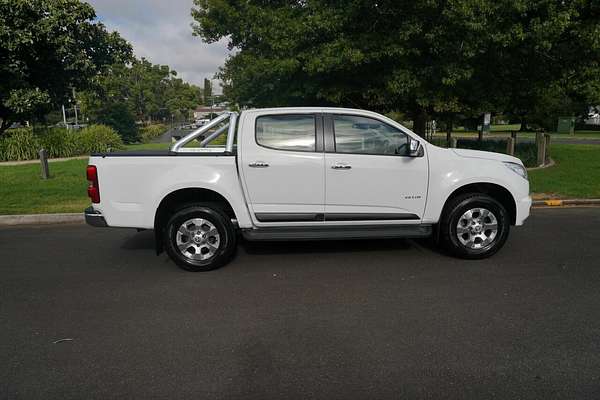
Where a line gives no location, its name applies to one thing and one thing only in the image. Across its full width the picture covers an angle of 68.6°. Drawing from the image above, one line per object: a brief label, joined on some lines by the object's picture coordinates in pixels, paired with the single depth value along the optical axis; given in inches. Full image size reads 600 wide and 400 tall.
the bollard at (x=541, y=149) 542.0
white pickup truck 197.8
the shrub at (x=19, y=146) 676.1
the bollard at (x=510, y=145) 525.3
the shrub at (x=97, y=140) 757.9
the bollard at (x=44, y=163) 461.1
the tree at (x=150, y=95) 1590.8
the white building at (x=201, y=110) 4793.1
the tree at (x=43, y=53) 366.9
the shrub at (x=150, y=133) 1463.3
